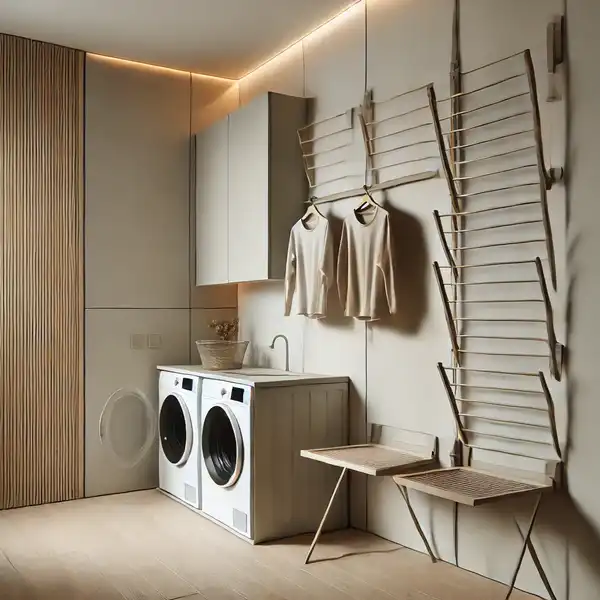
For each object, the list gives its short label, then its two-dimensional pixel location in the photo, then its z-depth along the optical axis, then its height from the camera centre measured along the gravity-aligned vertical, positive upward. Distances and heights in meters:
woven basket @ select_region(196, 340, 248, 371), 4.32 -0.20
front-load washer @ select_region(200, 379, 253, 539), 3.61 -0.72
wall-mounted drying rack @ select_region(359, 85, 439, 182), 3.39 +0.93
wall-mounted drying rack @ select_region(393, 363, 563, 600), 2.68 -0.62
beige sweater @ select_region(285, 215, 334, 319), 3.80 +0.29
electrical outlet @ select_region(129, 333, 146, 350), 4.68 -0.13
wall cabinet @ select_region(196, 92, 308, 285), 4.10 +0.80
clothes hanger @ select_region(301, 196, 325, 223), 3.94 +0.60
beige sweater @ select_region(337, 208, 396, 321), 3.43 +0.27
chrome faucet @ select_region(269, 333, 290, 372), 4.38 -0.20
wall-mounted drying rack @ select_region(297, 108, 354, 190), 3.91 +1.01
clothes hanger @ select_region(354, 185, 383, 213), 3.61 +0.60
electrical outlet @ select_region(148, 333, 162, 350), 4.75 -0.13
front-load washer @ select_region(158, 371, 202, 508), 4.19 -0.71
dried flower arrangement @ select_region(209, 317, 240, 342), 4.70 -0.05
